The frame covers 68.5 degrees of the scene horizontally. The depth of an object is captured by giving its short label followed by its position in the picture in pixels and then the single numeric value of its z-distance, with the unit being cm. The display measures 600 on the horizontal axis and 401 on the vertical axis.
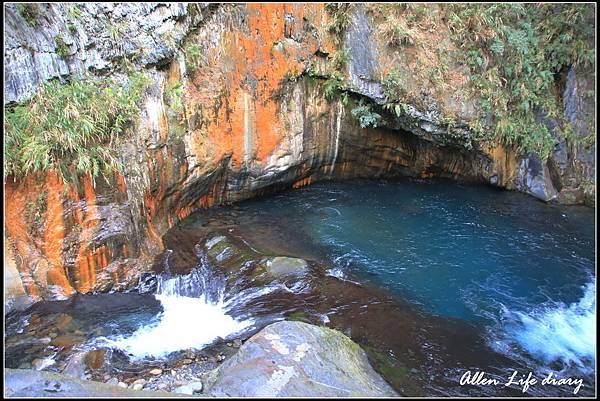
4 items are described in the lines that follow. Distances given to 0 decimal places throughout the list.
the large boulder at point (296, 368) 388
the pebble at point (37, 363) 530
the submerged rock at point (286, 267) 713
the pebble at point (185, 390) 451
